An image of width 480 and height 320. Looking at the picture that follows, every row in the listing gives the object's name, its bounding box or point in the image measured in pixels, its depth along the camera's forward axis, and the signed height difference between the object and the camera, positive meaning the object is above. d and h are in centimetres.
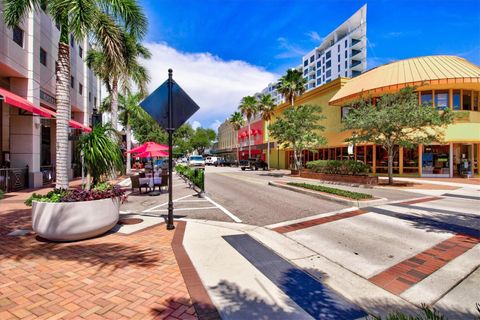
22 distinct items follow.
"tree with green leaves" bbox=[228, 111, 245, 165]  6328 +939
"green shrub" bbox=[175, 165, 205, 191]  1392 -99
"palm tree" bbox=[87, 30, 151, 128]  1072 +529
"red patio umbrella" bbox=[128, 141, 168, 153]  1410 +66
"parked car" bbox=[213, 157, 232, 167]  6067 -62
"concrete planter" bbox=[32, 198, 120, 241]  534 -118
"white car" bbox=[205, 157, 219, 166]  6697 +8
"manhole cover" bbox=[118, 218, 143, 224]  743 -167
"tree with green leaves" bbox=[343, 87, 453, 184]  1614 +248
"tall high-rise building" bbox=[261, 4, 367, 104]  6912 +2948
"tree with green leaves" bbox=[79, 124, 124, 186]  672 +18
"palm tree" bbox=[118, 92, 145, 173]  2992 +563
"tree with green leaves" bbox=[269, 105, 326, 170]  2523 +305
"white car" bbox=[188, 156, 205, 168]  3915 -10
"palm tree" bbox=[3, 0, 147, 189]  819 +448
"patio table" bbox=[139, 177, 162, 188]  1409 -107
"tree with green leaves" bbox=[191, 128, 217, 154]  8475 +715
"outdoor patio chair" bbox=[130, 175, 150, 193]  1388 -110
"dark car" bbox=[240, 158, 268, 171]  4044 -56
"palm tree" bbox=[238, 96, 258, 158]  4941 +998
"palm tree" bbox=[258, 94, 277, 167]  4350 +866
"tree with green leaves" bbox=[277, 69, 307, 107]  3422 +962
